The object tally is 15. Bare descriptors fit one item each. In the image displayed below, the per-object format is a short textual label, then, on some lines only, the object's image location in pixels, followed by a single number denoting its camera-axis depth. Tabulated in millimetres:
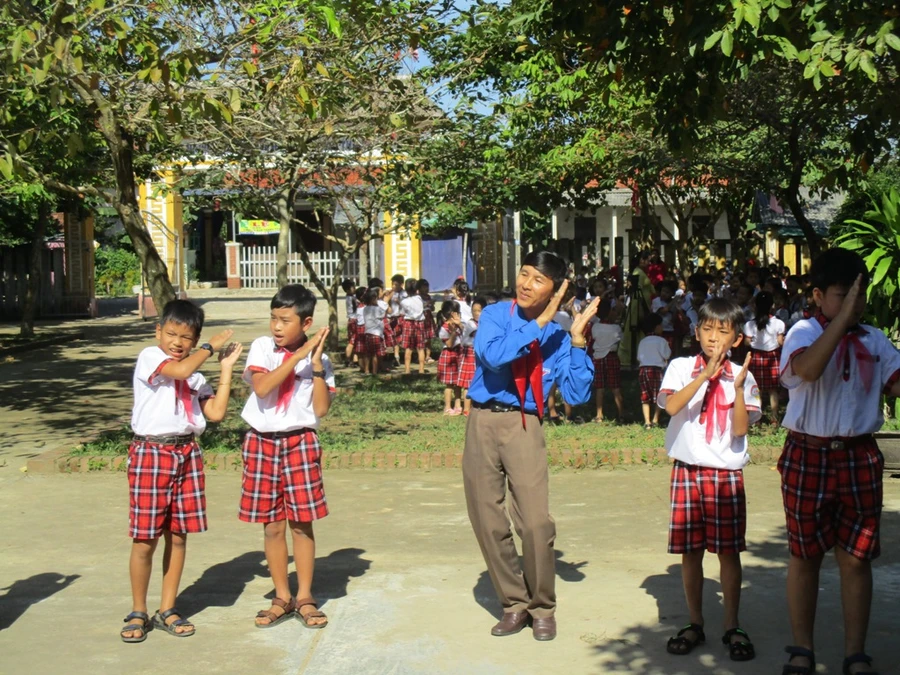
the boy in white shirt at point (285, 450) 5387
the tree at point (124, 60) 7902
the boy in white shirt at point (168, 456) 5230
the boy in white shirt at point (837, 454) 4492
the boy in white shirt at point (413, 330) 16891
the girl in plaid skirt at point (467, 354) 11969
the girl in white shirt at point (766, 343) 11383
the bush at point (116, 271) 42188
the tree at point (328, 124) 9734
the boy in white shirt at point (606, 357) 11898
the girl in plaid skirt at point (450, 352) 12555
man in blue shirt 5168
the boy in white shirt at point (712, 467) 4926
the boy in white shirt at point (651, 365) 11234
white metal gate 38281
